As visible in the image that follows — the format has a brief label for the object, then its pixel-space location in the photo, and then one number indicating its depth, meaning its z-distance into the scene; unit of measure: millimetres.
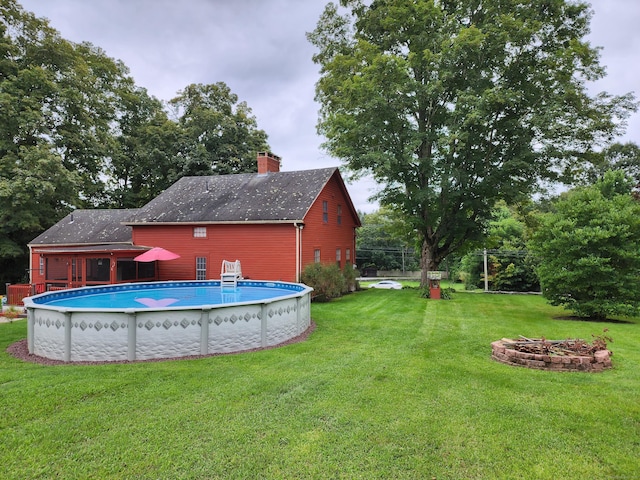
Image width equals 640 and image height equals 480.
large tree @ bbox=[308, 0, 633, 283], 16047
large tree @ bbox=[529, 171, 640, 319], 10773
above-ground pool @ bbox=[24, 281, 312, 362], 6695
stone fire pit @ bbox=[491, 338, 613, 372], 6012
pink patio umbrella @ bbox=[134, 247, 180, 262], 15984
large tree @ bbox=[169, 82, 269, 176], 29891
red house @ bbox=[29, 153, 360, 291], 16219
